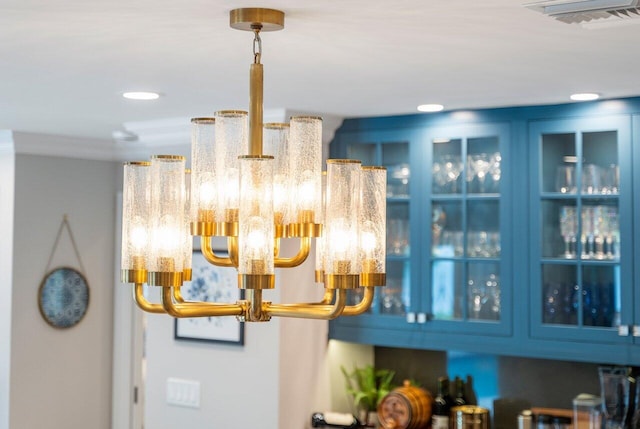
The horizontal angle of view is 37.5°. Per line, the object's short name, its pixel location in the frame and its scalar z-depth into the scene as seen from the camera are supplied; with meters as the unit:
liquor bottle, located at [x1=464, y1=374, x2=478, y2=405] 4.62
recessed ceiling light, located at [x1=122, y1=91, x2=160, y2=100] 3.73
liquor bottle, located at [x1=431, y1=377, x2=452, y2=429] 4.39
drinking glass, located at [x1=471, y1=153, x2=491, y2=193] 4.15
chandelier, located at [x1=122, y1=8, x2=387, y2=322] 2.19
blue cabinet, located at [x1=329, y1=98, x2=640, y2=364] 3.84
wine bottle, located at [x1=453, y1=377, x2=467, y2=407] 4.54
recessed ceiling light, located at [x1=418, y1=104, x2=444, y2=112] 4.04
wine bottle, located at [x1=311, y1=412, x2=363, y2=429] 4.41
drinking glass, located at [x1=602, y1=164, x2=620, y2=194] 3.84
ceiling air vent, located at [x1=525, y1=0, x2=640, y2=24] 2.25
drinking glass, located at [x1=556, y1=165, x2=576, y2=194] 3.94
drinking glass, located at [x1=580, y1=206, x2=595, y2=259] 3.90
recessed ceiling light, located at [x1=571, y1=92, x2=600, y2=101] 3.72
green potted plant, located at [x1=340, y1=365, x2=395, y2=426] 4.66
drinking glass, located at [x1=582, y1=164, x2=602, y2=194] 3.88
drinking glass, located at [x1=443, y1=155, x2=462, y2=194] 4.23
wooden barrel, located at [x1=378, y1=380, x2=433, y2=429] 4.36
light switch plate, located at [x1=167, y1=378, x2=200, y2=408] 4.64
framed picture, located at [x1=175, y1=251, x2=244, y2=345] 4.54
